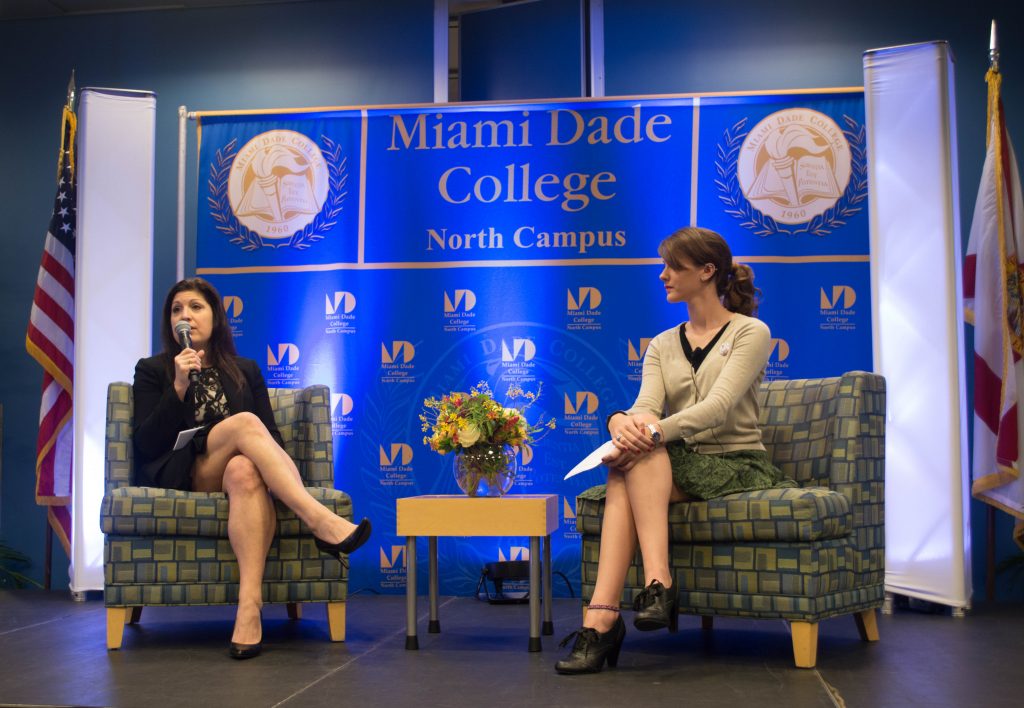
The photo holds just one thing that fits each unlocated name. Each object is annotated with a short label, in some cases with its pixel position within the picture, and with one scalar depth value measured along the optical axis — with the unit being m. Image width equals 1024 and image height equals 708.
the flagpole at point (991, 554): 4.67
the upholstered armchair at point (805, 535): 2.93
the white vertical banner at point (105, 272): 4.60
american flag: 4.92
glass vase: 3.47
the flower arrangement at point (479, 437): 3.47
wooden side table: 3.29
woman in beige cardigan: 2.90
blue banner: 4.84
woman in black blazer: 3.25
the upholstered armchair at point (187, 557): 3.31
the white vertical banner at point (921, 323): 4.04
